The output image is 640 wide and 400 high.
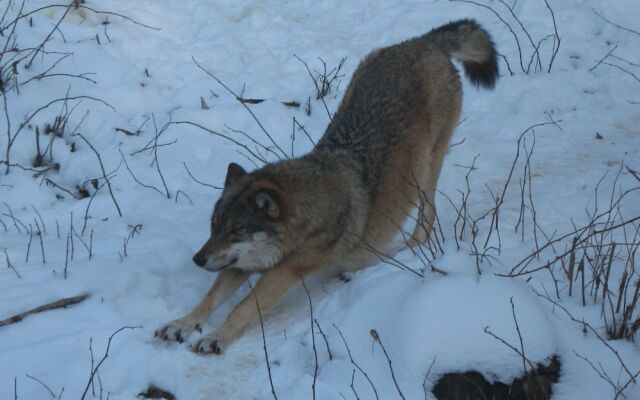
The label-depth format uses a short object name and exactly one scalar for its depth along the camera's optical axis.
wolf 4.75
